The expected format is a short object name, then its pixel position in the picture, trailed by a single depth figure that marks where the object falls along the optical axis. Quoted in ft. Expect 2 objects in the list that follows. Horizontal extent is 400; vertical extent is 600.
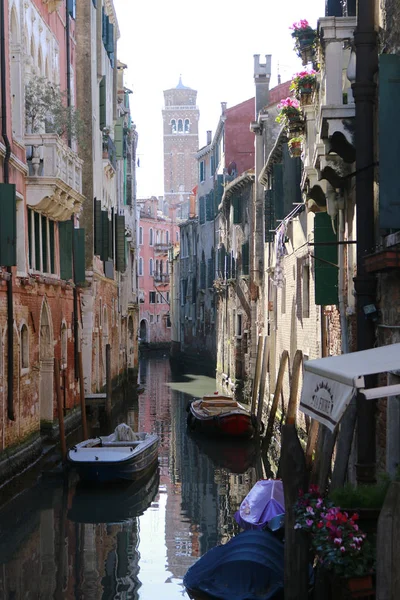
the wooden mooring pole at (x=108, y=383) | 73.67
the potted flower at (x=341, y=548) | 18.76
